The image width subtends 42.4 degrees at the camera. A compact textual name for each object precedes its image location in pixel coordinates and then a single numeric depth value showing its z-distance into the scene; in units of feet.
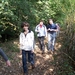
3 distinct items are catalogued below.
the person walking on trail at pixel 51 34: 13.66
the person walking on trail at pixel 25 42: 10.08
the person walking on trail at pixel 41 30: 13.55
